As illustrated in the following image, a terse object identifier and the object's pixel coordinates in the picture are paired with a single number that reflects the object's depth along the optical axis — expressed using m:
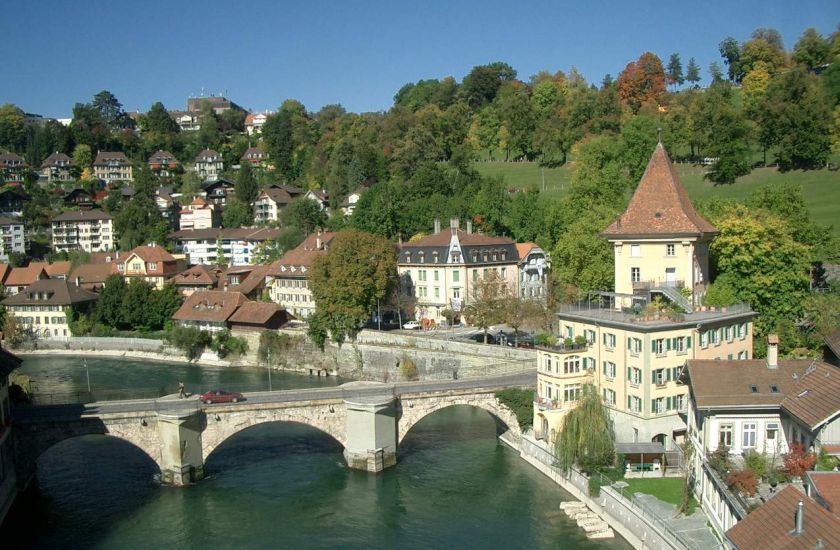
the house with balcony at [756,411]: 28.14
